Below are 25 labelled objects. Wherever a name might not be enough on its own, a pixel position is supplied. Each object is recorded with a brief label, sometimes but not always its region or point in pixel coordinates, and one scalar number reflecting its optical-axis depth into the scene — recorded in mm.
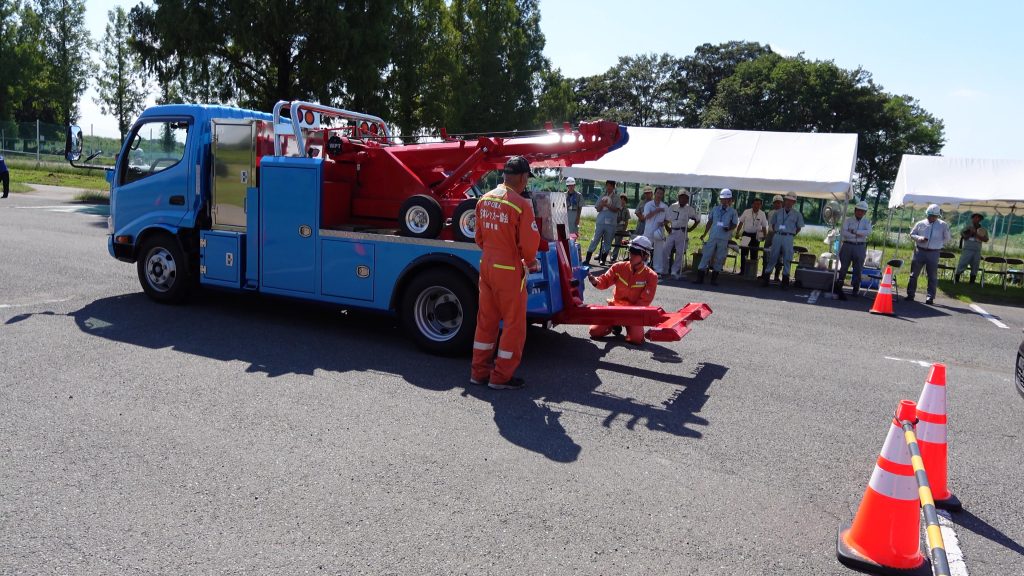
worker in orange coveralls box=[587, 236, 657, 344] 7895
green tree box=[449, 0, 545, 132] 31500
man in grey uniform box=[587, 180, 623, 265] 16359
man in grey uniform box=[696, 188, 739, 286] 14768
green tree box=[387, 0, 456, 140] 24562
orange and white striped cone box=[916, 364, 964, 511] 4176
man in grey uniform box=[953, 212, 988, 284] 16734
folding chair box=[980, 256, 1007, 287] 16272
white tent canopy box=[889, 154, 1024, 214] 15250
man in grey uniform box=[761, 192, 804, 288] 14891
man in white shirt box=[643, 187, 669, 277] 15633
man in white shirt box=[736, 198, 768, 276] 15576
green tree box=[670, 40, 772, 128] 62250
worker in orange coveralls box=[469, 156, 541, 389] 5922
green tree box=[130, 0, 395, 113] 21203
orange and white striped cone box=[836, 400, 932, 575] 3559
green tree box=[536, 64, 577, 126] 35031
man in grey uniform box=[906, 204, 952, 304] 13672
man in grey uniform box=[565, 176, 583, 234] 17156
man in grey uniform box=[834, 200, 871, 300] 14001
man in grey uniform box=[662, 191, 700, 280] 15523
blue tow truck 7020
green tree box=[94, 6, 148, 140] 45344
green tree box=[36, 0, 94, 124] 46562
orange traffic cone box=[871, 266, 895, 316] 12125
